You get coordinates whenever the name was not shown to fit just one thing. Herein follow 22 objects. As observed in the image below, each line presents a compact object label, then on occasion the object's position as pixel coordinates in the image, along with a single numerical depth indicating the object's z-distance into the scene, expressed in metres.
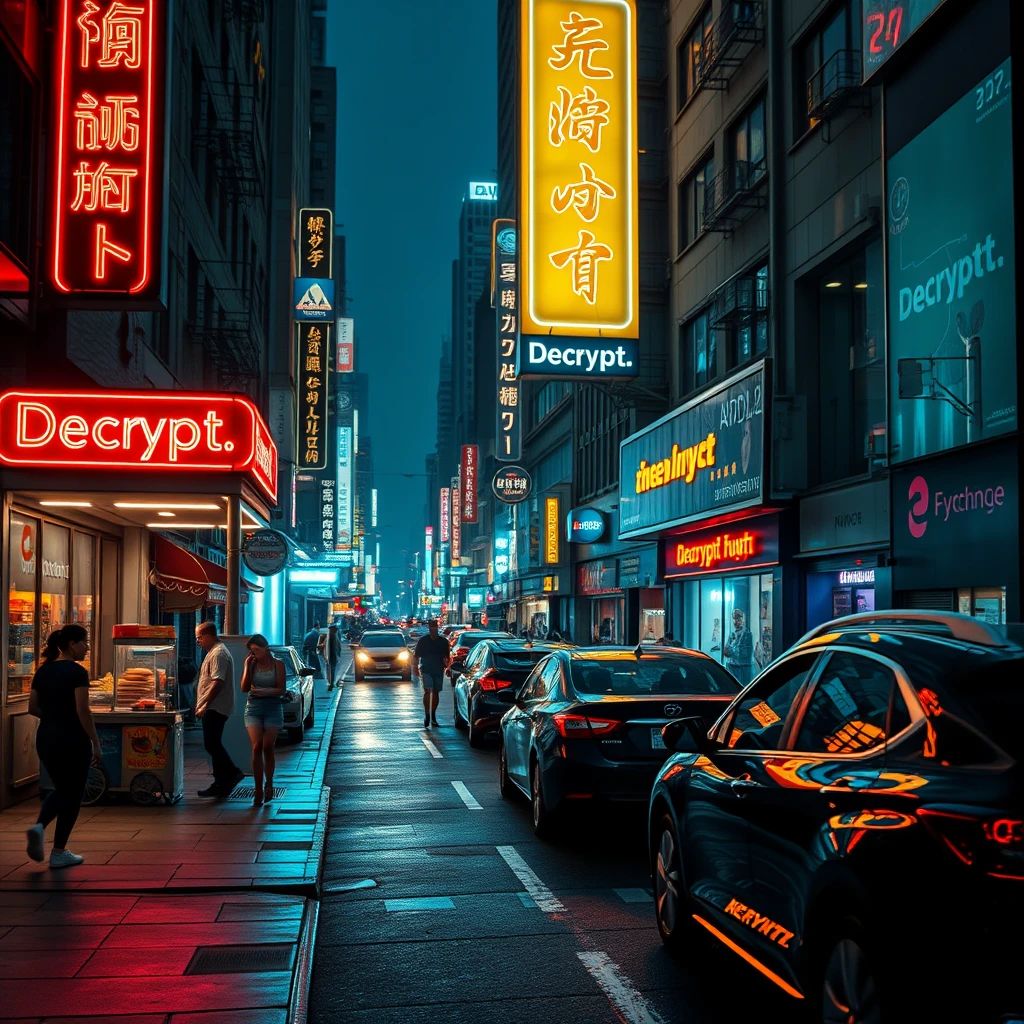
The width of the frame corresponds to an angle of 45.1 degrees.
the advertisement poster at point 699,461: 22.56
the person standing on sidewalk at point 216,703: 13.24
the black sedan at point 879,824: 3.49
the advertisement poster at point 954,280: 13.93
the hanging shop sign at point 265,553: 17.45
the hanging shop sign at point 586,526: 40.34
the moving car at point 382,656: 38.94
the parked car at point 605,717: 9.70
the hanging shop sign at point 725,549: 23.11
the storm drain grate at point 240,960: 6.42
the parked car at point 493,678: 18.75
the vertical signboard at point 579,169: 25.50
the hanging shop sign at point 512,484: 56.00
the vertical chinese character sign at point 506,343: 47.84
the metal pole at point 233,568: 14.44
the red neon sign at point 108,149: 13.40
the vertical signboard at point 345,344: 91.00
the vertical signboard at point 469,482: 97.12
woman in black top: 9.28
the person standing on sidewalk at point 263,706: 12.70
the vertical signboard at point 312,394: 51.06
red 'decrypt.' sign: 12.66
